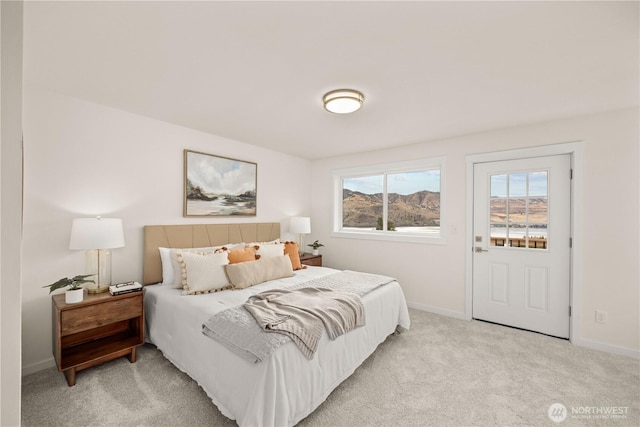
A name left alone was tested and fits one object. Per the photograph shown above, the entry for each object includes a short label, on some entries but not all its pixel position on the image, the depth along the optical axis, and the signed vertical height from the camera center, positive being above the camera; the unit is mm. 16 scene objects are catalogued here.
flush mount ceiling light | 2242 +949
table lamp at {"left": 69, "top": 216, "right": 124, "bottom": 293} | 2213 -241
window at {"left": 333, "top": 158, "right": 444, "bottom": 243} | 3896 +193
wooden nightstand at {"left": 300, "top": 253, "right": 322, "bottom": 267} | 4104 -709
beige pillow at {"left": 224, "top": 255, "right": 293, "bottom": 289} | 2666 -601
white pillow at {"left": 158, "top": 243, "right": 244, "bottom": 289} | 2654 -555
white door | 2953 -331
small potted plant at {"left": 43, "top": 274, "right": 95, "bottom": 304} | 2088 -616
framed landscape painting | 3279 +350
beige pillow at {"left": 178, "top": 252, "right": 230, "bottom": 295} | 2518 -575
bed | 1565 -984
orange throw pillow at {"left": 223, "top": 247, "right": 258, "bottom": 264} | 2928 -462
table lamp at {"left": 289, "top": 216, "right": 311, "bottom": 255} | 4281 -190
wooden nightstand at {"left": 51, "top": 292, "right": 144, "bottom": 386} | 2072 -1079
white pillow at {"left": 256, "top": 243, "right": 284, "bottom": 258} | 3232 -454
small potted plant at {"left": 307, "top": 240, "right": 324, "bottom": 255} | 4471 -543
